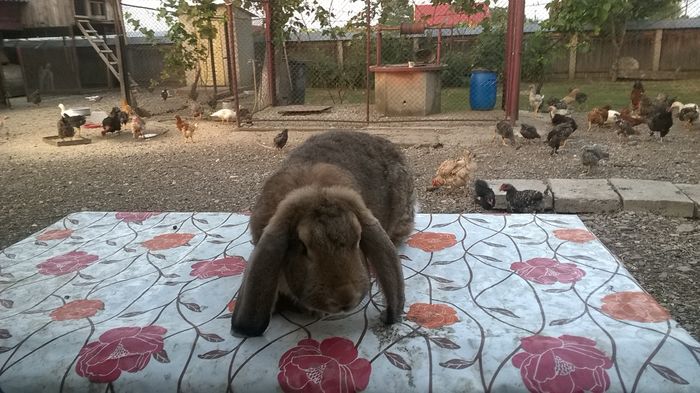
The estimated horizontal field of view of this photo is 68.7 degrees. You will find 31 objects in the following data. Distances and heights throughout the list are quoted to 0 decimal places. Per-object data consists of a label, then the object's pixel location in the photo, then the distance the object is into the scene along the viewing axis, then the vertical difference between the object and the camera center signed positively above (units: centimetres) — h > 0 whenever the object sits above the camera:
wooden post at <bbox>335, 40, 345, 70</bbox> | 1592 +73
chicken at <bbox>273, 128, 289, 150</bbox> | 907 -107
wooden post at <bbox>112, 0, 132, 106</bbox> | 1328 +73
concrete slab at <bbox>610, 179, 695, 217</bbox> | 540 -134
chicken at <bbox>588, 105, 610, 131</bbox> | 1032 -88
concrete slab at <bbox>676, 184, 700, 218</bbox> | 537 -132
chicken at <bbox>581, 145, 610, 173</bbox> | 717 -116
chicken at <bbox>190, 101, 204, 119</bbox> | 1314 -78
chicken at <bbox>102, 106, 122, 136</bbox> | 1096 -89
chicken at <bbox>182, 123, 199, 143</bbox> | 1028 -102
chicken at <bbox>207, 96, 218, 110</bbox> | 1446 -65
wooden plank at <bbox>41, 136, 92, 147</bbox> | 1039 -119
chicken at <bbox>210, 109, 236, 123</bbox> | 1220 -83
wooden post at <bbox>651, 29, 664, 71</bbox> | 1884 +84
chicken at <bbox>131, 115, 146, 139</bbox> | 1074 -95
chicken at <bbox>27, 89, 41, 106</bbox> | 1684 -52
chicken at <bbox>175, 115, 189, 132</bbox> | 1038 -89
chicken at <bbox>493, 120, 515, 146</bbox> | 891 -97
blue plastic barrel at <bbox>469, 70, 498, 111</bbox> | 1316 -39
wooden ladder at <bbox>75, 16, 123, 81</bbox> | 1698 +150
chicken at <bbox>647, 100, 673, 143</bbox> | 899 -86
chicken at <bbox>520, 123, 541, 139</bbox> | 887 -99
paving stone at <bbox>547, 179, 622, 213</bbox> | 559 -135
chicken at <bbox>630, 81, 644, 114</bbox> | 1161 -57
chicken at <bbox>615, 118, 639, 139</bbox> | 908 -99
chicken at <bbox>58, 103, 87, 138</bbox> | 1062 -77
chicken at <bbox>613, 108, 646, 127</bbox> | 945 -85
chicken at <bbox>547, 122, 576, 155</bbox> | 824 -100
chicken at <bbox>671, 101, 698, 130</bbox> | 982 -83
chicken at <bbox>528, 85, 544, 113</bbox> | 1283 -65
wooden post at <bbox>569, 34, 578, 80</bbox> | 1936 +29
